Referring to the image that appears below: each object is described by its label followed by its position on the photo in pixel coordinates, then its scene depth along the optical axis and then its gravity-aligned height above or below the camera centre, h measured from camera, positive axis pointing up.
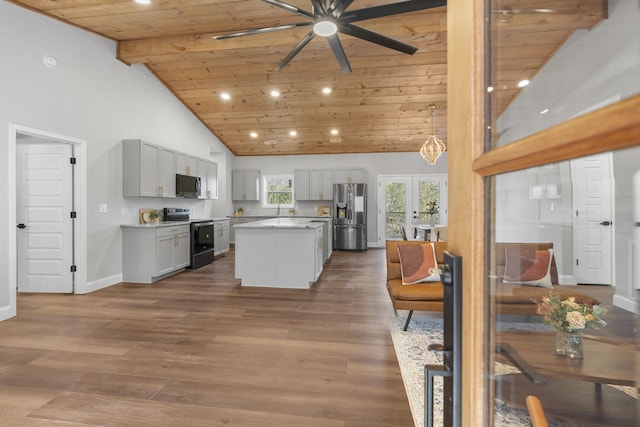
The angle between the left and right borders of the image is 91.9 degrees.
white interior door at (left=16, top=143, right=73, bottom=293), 4.18 +0.03
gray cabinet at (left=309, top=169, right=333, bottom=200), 8.55 +0.74
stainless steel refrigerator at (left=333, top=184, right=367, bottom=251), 8.06 -0.10
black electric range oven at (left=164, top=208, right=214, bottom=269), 5.89 -0.50
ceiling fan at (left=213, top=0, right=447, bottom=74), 2.41 +1.58
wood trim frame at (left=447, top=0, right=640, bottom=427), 0.44 +0.05
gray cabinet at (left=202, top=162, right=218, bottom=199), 6.97 +0.69
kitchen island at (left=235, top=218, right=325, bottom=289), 4.49 -0.65
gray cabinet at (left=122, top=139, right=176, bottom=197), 4.89 +0.69
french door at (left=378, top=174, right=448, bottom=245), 8.47 +0.26
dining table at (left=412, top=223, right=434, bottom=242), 5.93 -0.39
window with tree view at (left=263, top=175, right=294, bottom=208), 9.16 +0.59
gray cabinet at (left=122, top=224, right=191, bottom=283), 4.86 -0.67
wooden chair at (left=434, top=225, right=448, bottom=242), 4.72 -0.37
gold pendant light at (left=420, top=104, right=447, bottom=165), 5.76 +1.16
